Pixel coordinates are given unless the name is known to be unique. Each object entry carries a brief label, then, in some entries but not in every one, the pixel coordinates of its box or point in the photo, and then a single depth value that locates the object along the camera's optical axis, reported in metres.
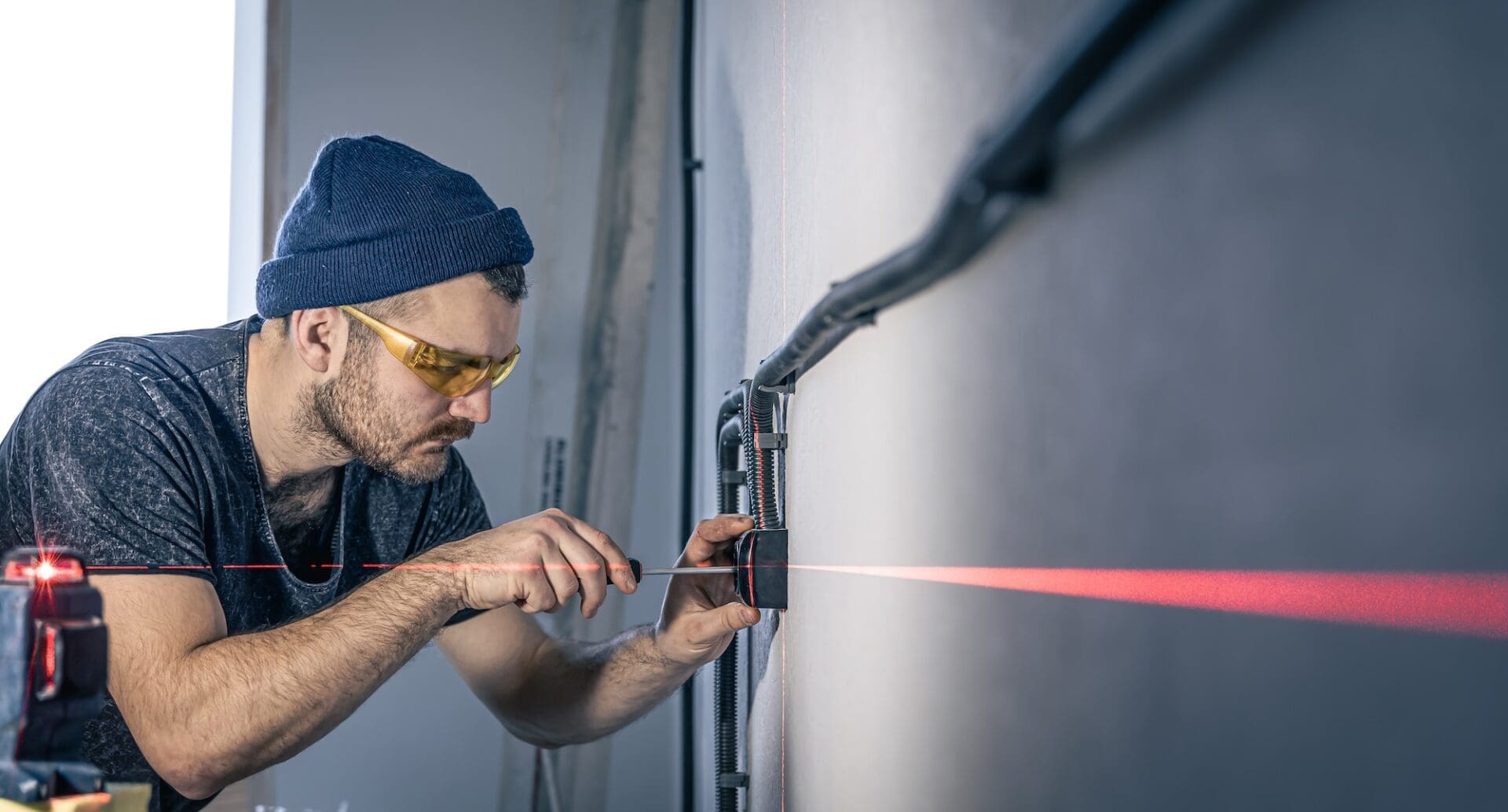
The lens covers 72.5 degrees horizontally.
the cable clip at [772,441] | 1.04
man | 1.01
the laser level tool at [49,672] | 0.65
